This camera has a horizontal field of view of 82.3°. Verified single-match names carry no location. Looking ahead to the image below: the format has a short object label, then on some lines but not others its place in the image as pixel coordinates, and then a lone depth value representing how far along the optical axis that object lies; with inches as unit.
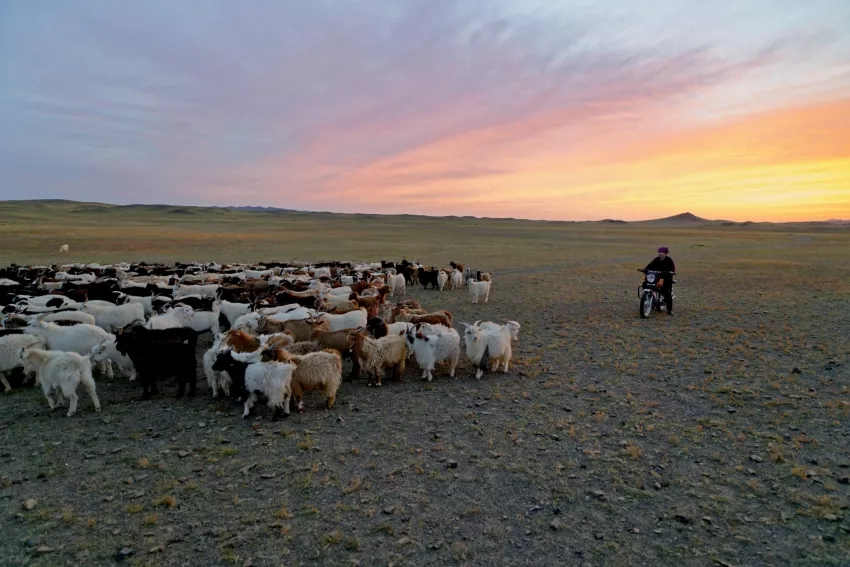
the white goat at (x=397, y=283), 793.6
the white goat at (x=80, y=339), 363.9
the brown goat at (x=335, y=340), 382.0
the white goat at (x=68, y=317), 421.7
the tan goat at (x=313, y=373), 310.5
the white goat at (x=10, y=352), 341.1
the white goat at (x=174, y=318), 408.8
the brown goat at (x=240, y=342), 350.6
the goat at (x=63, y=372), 302.0
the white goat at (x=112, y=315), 468.1
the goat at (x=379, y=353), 363.6
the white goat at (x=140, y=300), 538.3
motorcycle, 603.8
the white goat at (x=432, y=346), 373.1
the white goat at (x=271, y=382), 296.4
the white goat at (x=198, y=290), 601.6
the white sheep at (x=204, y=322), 452.4
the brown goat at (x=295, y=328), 417.4
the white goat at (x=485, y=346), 380.8
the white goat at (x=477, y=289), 717.3
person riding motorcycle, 616.7
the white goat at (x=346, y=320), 440.5
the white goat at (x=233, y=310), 497.0
